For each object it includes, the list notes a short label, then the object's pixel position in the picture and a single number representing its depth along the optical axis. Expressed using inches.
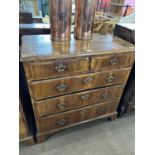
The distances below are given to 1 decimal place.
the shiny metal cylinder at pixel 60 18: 35.6
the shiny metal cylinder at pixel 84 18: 37.9
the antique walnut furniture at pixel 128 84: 45.9
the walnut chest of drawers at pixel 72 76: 33.7
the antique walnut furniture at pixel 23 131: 39.7
